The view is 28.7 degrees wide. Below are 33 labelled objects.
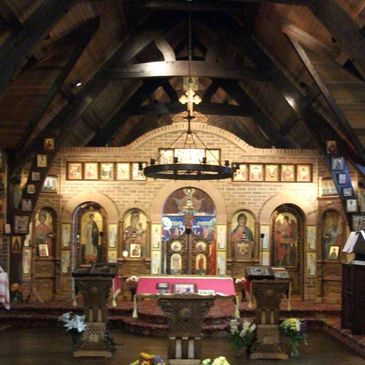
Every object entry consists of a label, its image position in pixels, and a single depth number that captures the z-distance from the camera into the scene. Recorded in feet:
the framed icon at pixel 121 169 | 60.34
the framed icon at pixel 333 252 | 58.70
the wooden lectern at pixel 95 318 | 39.01
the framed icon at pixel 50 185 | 59.21
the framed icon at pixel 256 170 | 59.98
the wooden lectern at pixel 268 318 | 38.83
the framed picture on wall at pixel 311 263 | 59.41
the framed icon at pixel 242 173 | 59.98
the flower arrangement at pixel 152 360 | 23.76
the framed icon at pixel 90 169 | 60.29
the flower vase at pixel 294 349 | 38.78
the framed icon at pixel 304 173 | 59.93
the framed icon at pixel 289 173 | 59.98
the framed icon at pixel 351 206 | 52.49
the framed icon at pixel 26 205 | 54.39
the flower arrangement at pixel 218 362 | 21.55
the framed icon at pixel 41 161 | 55.06
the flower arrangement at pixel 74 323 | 37.86
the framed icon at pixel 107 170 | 60.34
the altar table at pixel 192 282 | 49.47
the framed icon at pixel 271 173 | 60.03
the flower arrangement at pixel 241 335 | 38.55
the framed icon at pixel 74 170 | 60.18
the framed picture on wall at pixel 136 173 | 60.29
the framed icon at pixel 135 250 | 60.03
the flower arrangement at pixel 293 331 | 37.93
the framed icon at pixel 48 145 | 55.06
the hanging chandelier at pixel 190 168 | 40.22
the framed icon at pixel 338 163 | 53.57
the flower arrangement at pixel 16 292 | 55.06
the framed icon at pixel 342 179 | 53.47
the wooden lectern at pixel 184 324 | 33.78
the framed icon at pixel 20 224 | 53.98
